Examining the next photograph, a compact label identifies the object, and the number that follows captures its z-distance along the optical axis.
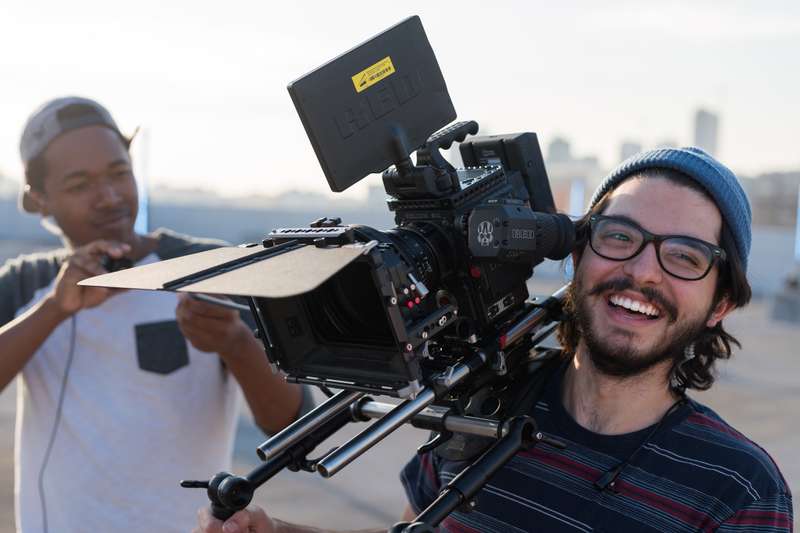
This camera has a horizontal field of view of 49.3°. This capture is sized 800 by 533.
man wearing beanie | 1.90
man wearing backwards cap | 2.74
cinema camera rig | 1.68
